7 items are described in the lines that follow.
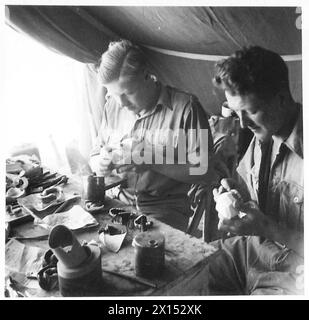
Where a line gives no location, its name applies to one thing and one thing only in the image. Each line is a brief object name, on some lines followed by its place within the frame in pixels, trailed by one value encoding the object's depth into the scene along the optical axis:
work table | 1.82
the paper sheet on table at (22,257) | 1.86
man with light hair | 1.96
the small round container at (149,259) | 1.81
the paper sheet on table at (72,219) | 1.91
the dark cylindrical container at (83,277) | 1.74
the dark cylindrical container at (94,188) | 1.96
